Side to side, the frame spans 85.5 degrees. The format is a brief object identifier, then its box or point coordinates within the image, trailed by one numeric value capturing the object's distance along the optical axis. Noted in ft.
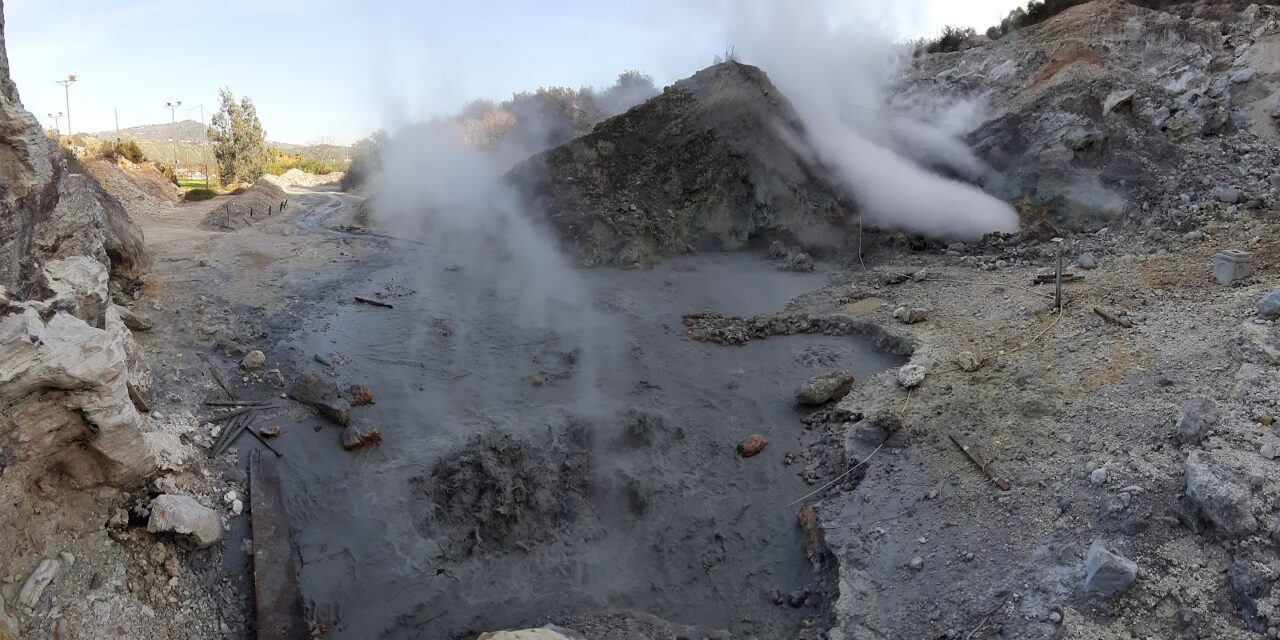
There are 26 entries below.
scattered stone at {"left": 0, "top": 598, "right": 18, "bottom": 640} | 11.66
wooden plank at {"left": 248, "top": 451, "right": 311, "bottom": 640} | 14.99
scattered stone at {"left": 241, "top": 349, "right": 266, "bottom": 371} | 23.43
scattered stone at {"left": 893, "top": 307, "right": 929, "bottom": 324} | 27.71
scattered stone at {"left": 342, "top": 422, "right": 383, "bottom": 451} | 20.25
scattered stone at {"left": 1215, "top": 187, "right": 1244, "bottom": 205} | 31.14
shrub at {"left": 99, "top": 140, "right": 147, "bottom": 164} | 72.23
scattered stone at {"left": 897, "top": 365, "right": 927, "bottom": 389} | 22.27
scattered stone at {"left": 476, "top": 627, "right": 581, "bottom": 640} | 12.60
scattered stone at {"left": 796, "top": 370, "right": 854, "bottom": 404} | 23.41
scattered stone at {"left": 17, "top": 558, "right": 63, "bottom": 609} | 12.63
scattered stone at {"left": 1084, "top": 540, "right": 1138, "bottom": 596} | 12.82
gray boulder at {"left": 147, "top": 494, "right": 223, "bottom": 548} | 15.39
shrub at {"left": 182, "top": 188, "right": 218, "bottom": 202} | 71.28
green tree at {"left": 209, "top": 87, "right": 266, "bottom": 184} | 86.63
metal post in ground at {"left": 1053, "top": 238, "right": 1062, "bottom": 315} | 25.04
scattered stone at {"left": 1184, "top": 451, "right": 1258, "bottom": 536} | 12.91
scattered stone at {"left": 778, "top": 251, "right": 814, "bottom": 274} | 39.45
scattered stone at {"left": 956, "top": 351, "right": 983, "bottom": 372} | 22.23
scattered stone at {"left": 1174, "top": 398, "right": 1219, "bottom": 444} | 15.20
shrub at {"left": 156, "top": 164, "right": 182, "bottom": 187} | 76.95
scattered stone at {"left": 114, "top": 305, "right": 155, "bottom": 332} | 23.85
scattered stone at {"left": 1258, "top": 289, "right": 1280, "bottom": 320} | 18.95
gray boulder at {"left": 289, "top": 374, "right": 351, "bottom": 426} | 21.35
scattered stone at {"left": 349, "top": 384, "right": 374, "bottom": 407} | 22.41
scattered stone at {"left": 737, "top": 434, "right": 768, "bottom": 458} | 21.50
